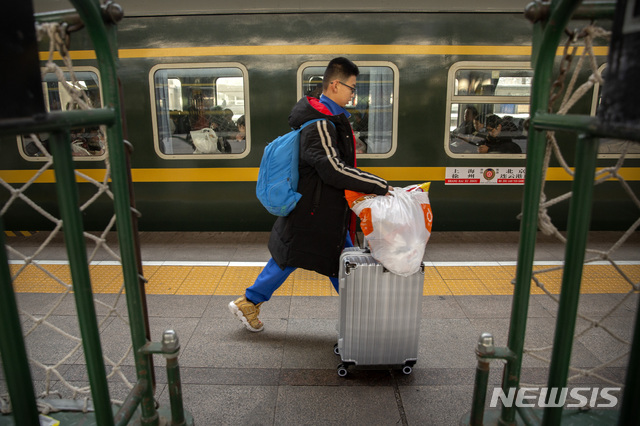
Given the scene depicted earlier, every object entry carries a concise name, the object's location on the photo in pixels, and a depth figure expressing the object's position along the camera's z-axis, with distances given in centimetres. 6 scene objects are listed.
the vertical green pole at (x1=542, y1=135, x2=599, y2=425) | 136
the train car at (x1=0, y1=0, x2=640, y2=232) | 500
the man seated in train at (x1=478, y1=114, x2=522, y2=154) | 528
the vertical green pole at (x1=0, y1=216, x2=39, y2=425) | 121
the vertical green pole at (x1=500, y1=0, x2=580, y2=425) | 166
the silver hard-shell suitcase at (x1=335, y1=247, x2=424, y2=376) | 254
